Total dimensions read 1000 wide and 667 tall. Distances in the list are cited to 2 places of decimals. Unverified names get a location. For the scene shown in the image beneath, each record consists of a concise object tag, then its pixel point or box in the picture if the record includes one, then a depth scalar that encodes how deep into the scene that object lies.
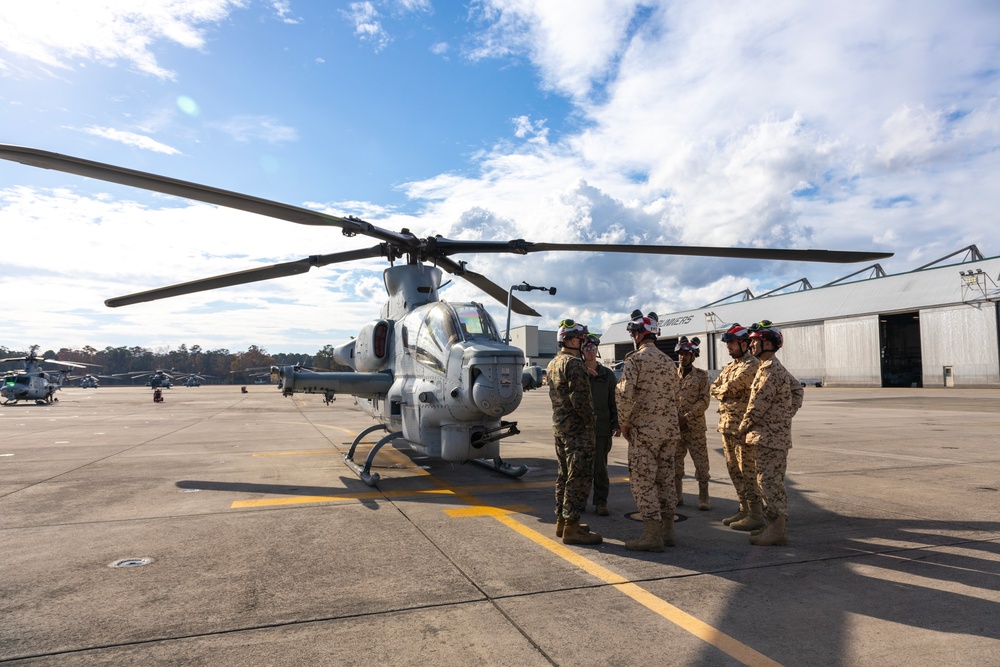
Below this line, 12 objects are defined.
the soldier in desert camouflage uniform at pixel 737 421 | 5.86
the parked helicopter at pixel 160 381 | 76.25
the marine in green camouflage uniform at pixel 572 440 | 5.33
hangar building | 38.66
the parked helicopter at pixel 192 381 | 87.88
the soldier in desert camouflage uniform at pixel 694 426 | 6.89
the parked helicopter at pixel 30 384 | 32.72
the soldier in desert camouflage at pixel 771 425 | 5.23
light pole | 11.19
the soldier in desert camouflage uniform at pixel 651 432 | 5.18
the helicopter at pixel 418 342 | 7.06
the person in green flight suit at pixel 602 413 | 6.72
